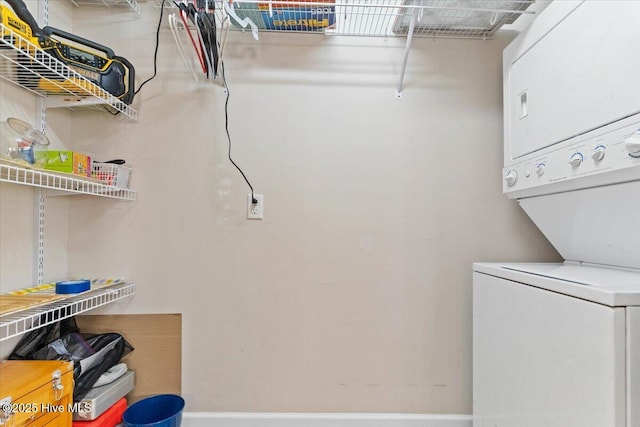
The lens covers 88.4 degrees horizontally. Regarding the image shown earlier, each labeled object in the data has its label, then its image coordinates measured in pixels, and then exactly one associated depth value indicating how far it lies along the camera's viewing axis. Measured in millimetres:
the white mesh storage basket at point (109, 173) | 1338
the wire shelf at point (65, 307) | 958
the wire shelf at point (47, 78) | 949
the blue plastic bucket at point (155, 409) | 1354
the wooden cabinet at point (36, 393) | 884
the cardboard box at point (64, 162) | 1096
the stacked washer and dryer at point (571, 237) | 739
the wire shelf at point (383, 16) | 1299
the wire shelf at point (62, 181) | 951
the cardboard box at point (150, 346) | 1458
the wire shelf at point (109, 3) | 1455
